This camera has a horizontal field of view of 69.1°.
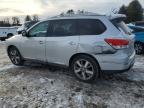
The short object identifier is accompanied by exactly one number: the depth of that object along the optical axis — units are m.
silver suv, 2.64
